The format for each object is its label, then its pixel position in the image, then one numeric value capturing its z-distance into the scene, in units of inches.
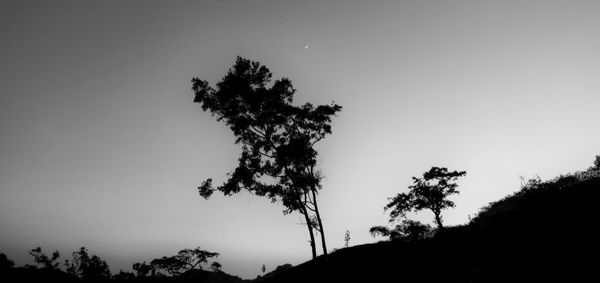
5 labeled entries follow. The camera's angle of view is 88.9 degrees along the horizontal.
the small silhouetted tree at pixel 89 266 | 3415.1
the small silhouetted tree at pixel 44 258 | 3571.6
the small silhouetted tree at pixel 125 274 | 2760.3
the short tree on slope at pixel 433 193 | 1684.3
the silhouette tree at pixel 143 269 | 2505.9
